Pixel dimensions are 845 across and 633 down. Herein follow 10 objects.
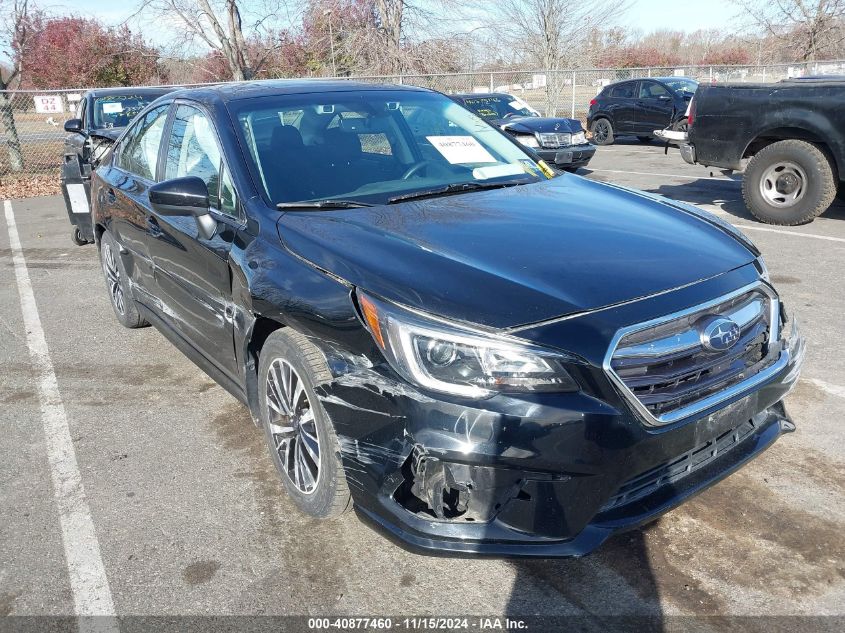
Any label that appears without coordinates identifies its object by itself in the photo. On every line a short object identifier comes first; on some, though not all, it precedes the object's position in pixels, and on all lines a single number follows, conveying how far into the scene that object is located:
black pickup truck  7.50
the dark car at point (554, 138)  11.42
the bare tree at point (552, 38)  22.67
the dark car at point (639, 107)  17.45
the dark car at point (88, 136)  7.51
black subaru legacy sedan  2.25
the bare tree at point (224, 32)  18.80
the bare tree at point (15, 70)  14.82
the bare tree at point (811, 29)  24.73
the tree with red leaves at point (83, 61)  33.09
